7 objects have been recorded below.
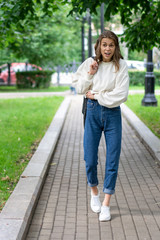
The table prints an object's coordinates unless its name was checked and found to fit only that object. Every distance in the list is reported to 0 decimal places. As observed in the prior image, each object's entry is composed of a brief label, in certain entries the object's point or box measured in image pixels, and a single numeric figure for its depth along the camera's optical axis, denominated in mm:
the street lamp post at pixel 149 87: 15906
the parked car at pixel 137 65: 38125
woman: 4227
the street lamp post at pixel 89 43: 25938
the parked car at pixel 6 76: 38750
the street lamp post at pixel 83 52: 28394
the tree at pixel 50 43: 26188
